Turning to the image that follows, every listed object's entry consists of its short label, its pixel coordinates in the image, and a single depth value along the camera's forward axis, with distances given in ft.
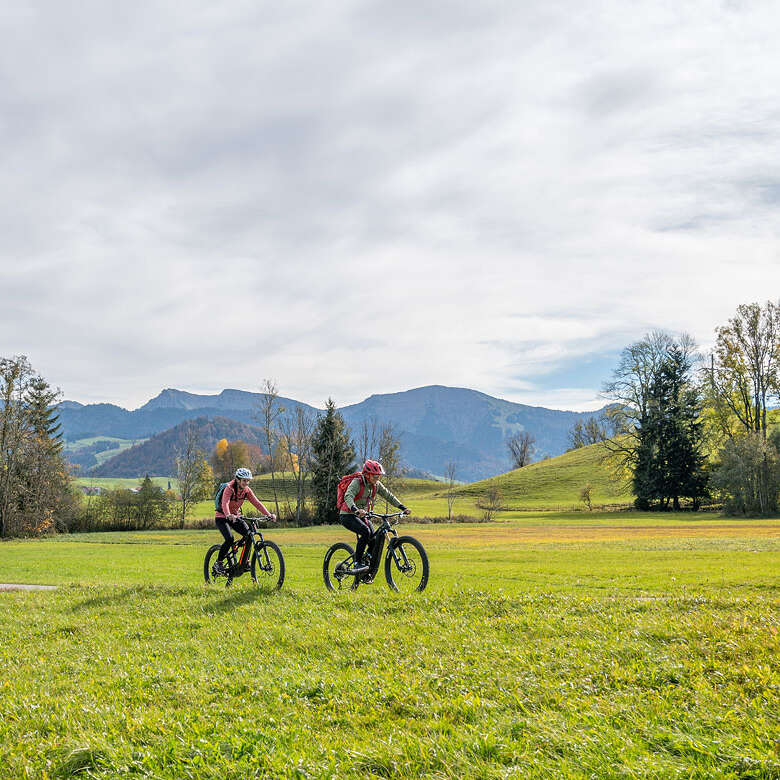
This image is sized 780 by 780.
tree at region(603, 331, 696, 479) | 252.83
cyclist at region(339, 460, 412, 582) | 40.88
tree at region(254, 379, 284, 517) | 233.96
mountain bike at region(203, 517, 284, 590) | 45.50
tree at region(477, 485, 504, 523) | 228.37
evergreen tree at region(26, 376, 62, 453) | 196.08
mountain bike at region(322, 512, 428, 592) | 40.65
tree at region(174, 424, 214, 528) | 259.80
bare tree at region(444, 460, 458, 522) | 282.93
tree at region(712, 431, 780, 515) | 177.17
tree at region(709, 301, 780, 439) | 213.87
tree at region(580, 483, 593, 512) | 251.39
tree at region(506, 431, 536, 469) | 474.08
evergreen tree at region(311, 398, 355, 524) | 220.43
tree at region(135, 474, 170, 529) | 224.74
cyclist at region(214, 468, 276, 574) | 45.43
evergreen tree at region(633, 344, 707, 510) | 235.40
